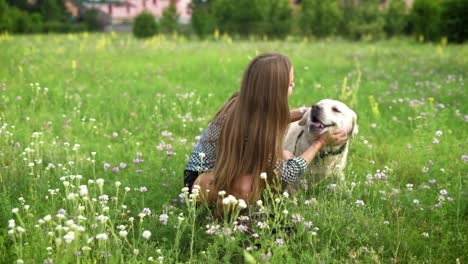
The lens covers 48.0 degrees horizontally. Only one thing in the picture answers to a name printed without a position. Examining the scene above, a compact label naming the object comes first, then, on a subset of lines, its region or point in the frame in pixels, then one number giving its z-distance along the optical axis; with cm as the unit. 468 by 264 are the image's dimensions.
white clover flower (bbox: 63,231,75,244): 242
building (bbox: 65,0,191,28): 3030
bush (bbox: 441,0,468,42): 1881
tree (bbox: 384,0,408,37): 2406
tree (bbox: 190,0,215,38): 2464
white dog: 437
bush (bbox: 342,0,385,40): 2288
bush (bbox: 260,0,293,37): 2573
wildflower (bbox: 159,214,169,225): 346
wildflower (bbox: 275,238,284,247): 315
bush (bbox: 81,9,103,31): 2936
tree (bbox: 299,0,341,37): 2405
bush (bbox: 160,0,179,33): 2570
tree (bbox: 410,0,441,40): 2000
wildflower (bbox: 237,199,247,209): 271
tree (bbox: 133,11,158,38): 2267
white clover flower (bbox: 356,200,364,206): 384
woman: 383
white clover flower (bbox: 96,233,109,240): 246
